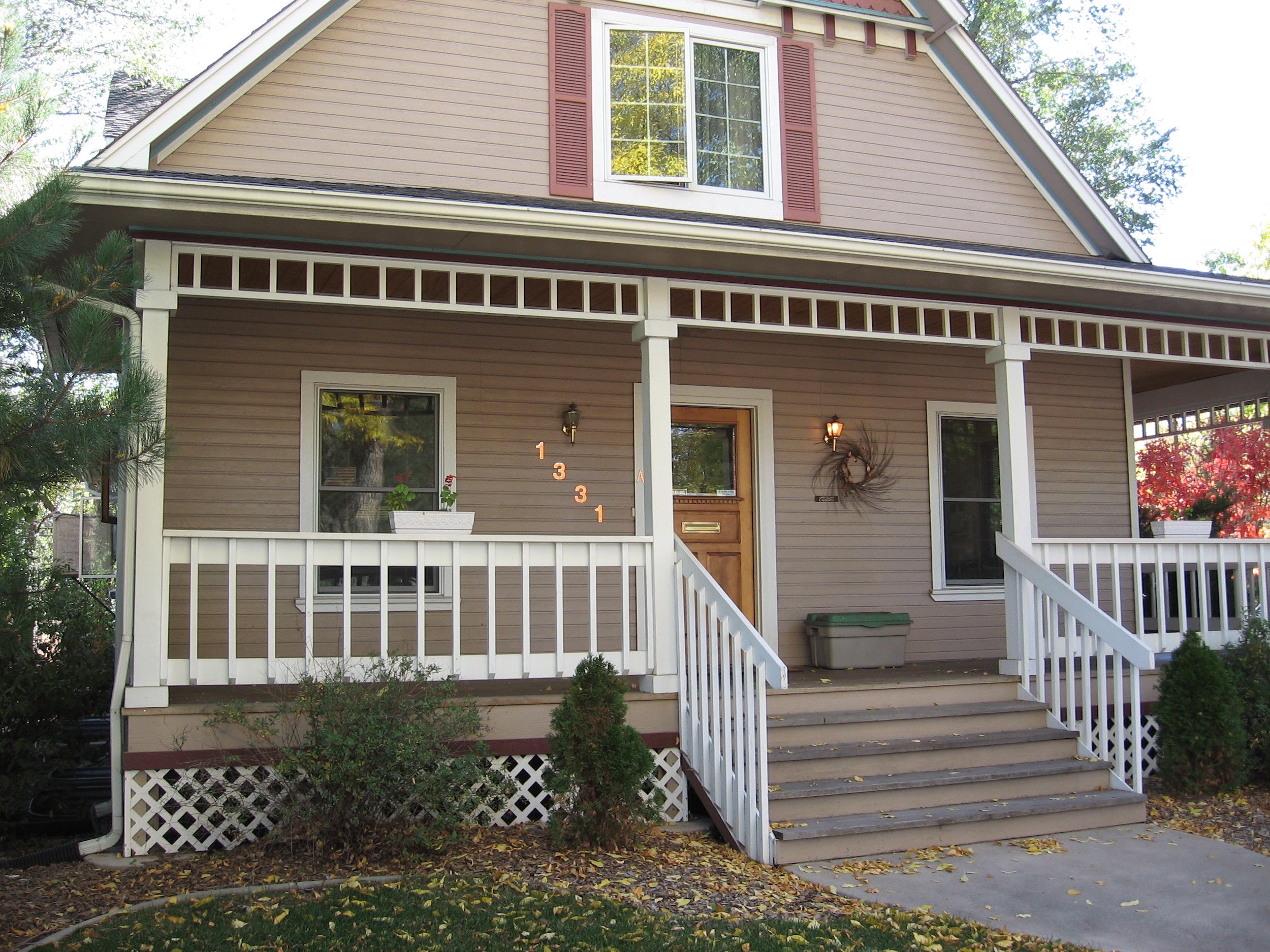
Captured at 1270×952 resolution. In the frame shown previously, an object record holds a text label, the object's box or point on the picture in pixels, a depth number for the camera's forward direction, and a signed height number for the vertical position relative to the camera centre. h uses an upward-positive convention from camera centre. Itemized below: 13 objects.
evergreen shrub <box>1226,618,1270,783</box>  7.46 -0.81
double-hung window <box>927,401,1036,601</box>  9.55 +0.61
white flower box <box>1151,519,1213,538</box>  8.55 +0.30
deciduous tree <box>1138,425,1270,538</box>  15.55 +1.31
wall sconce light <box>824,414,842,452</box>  9.19 +1.17
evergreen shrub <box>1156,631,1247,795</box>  7.14 -1.04
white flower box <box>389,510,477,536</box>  6.59 +0.34
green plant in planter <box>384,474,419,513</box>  6.69 +0.50
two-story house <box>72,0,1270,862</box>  6.25 +1.43
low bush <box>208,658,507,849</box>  5.50 -0.89
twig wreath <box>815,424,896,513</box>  9.25 +0.85
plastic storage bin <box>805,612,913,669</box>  8.59 -0.52
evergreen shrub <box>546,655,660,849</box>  5.67 -0.97
